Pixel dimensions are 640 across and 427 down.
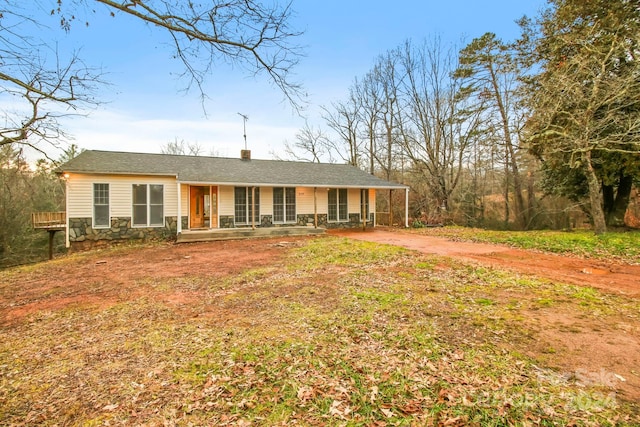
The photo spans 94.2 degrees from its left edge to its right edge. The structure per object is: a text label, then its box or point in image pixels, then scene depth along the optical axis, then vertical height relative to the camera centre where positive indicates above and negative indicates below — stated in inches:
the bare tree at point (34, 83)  152.9 +92.2
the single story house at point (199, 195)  475.5 +38.2
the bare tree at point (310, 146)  1052.5 +247.4
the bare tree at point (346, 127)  956.6 +290.8
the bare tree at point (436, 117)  751.1 +245.4
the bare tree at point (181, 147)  1251.2 +291.0
